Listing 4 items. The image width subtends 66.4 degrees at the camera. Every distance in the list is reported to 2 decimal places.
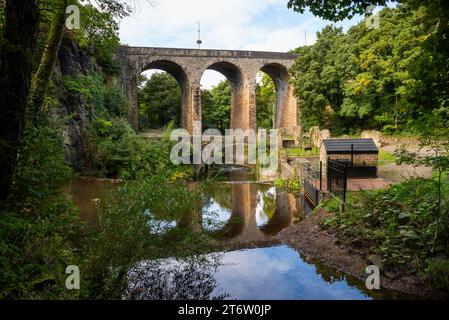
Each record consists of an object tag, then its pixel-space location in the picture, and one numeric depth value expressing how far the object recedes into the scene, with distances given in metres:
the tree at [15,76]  4.07
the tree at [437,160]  4.70
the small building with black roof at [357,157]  11.07
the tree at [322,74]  23.36
